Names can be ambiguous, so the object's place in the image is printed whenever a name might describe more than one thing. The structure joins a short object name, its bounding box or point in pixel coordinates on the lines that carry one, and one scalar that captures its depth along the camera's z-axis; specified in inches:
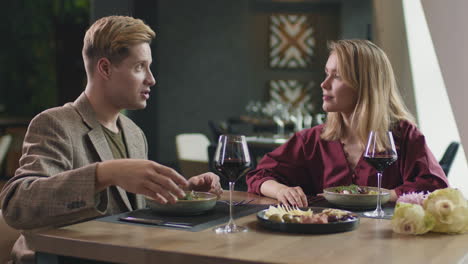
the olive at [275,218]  75.0
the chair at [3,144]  220.2
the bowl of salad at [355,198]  89.3
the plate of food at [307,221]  72.9
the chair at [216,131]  286.2
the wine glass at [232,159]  74.8
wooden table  62.7
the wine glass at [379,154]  84.8
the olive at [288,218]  74.3
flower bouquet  72.6
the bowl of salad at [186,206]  81.2
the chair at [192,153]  203.0
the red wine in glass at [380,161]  84.8
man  73.2
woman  104.3
